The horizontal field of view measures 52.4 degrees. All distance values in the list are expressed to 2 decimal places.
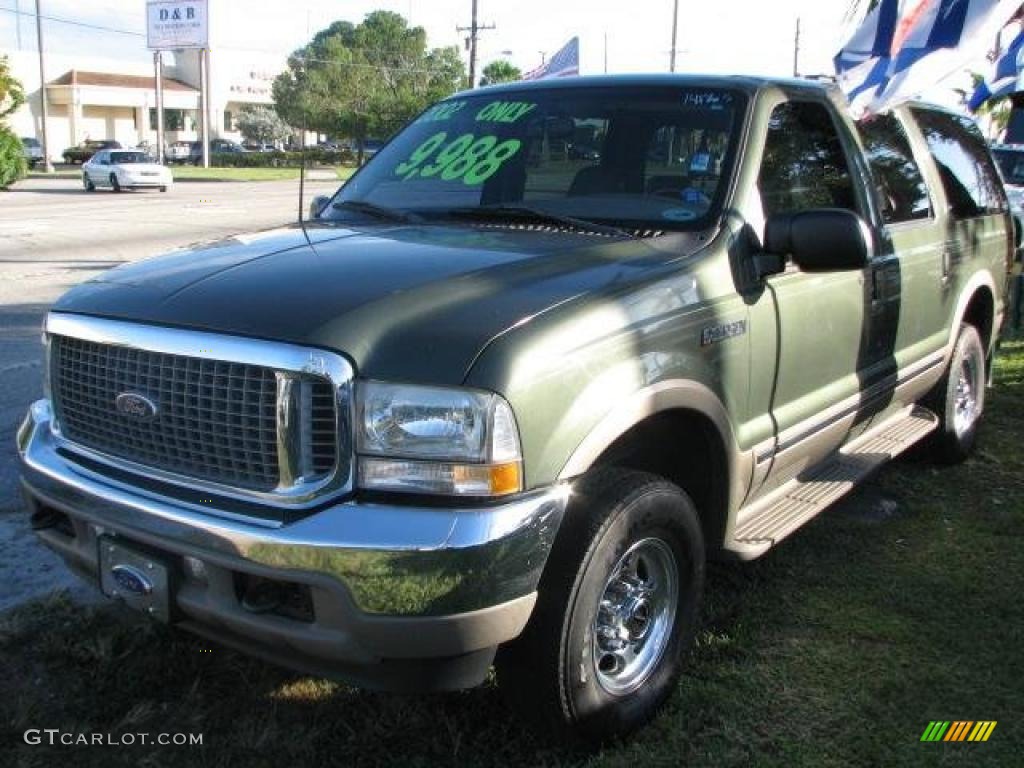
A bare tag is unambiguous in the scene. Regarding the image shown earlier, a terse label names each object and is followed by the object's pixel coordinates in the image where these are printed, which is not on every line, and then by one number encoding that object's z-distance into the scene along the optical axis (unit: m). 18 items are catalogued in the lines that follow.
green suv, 2.44
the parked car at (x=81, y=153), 60.06
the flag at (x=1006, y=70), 9.52
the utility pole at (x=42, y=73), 52.16
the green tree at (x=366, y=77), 67.00
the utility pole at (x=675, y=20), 48.00
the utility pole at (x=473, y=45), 41.94
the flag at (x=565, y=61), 19.67
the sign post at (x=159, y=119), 54.03
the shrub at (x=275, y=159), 65.06
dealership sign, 57.06
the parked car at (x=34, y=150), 58.42
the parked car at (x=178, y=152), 68.25
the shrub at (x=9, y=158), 33.41
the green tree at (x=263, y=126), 82.69
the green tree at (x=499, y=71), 74.69
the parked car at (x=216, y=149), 67.81
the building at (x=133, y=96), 78.00
